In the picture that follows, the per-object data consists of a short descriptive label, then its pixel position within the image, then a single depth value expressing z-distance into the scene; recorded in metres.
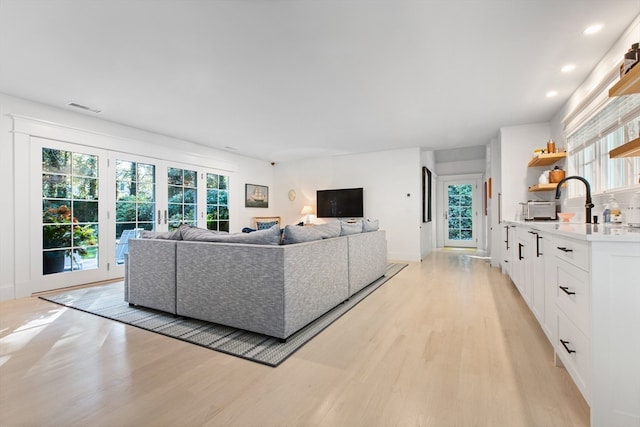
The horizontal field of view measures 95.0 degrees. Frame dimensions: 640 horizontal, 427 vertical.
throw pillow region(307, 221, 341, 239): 2.91
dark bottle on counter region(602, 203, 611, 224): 2.38
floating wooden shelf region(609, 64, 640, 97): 1.59
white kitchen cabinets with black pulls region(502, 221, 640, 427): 1.17
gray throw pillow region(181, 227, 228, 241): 2.64
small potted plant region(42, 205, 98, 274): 3.74
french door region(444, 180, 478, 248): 8.03
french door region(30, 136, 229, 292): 3.71
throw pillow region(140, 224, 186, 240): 2.82
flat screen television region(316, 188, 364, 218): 6.60
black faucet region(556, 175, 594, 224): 2.18
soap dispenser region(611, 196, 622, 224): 2.26
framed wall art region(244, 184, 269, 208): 6.98
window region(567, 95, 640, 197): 2.34
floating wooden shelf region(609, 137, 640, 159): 1.75
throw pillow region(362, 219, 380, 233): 3.96
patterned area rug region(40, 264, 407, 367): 2.05
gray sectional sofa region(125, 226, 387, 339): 2.19
